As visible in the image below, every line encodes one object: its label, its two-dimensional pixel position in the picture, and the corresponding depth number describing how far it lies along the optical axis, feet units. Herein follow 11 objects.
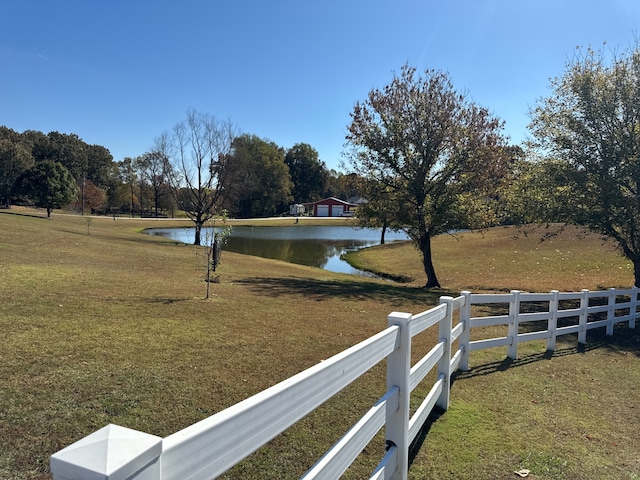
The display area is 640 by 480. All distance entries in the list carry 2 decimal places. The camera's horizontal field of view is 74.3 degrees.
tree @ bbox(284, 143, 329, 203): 381.60
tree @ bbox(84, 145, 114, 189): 301.43
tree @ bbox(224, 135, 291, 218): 302.04
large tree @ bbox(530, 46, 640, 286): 43.55
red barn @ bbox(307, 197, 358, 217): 382.42
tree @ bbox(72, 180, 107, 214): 239.50
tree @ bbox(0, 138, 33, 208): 204.44
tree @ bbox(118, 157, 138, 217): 275.55
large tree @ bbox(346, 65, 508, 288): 56.65
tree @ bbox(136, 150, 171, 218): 239.71
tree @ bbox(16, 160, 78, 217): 140.05
